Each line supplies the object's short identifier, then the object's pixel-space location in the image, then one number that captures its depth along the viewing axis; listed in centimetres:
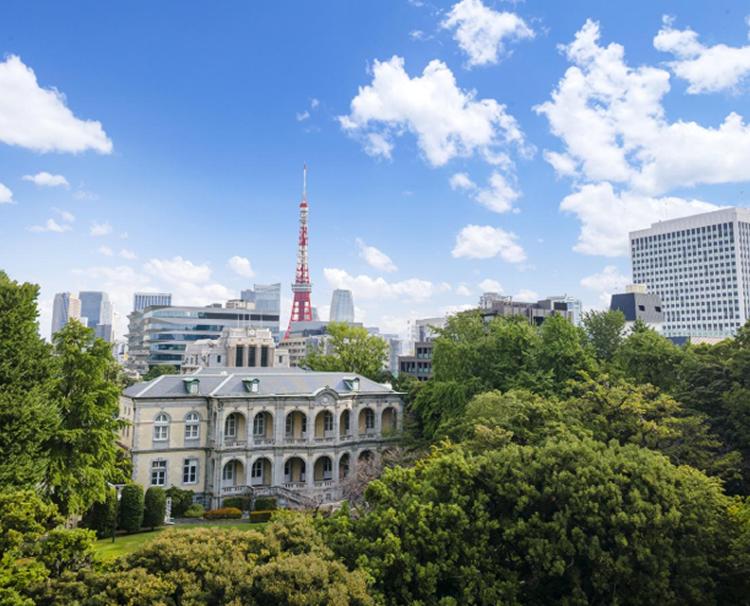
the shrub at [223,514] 4884
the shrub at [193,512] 4931
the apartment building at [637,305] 11150
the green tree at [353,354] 8300
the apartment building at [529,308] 10762
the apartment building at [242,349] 10256
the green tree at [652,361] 4681
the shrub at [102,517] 3866
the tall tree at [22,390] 2853
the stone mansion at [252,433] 5297
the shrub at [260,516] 4656
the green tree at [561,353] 5056
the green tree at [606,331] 6159
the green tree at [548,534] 2198
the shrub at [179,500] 5006
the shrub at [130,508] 4119
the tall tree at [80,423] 3195
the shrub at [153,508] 4347
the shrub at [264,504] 5166
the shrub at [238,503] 5281
